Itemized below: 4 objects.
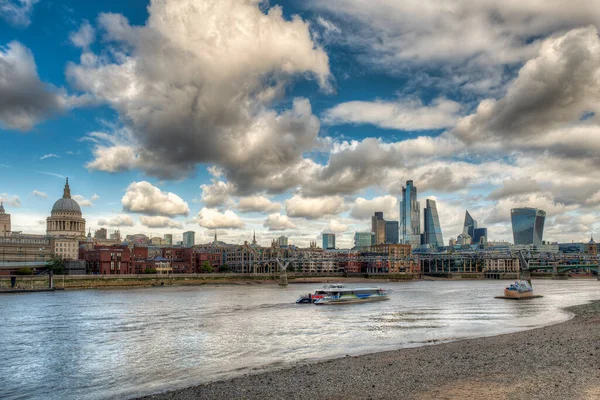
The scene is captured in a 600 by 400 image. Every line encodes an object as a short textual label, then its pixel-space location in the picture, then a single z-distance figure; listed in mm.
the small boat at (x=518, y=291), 88250
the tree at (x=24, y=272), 141000
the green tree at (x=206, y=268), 187875
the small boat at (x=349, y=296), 83812
